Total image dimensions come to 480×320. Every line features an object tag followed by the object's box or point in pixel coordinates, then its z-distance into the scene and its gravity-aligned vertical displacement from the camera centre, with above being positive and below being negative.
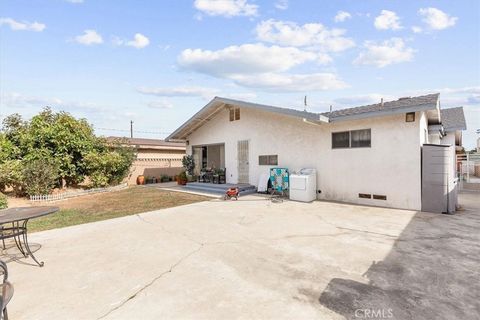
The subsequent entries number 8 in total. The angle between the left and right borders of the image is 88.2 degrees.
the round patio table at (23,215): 4.16 -0.98
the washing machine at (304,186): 9.96 -1.13
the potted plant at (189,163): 16.44 -0.30
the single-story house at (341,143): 8.38 +0.64
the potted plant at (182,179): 16.05 -1.30
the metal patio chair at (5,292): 1.89 -1.07
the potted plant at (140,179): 18.33 -1.50
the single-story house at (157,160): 18.64 -0.09
